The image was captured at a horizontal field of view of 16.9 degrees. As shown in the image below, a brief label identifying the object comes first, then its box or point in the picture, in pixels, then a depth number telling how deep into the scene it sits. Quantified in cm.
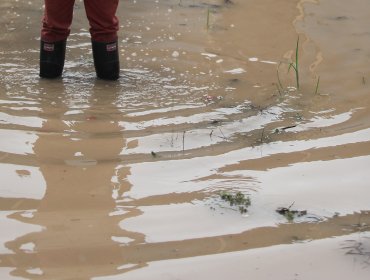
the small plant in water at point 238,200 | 492
